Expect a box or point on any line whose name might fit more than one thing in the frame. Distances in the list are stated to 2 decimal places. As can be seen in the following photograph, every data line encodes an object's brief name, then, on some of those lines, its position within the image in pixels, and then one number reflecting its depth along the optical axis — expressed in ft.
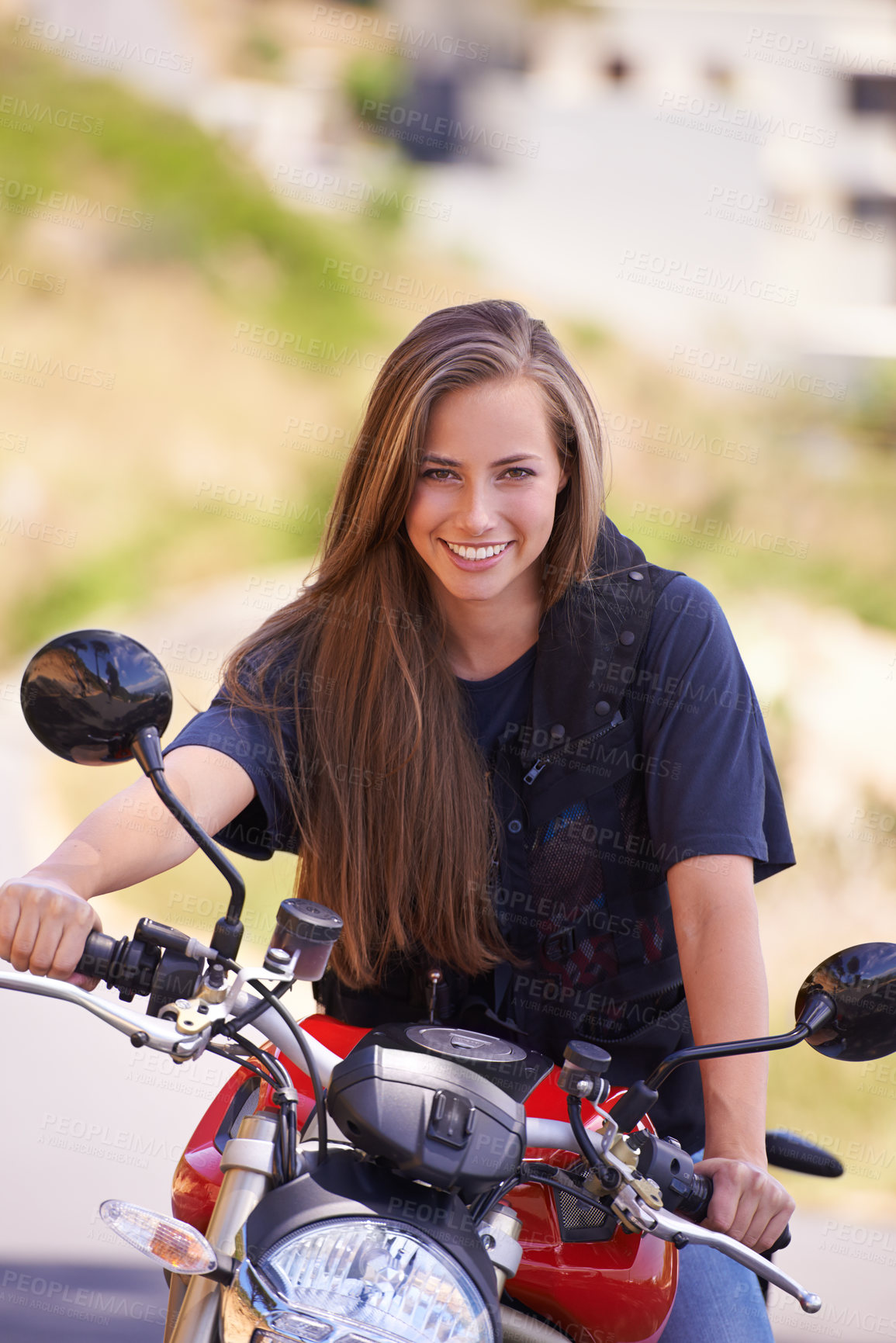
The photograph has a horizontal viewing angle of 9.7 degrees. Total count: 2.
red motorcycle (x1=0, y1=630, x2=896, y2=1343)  12.13
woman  14.19
